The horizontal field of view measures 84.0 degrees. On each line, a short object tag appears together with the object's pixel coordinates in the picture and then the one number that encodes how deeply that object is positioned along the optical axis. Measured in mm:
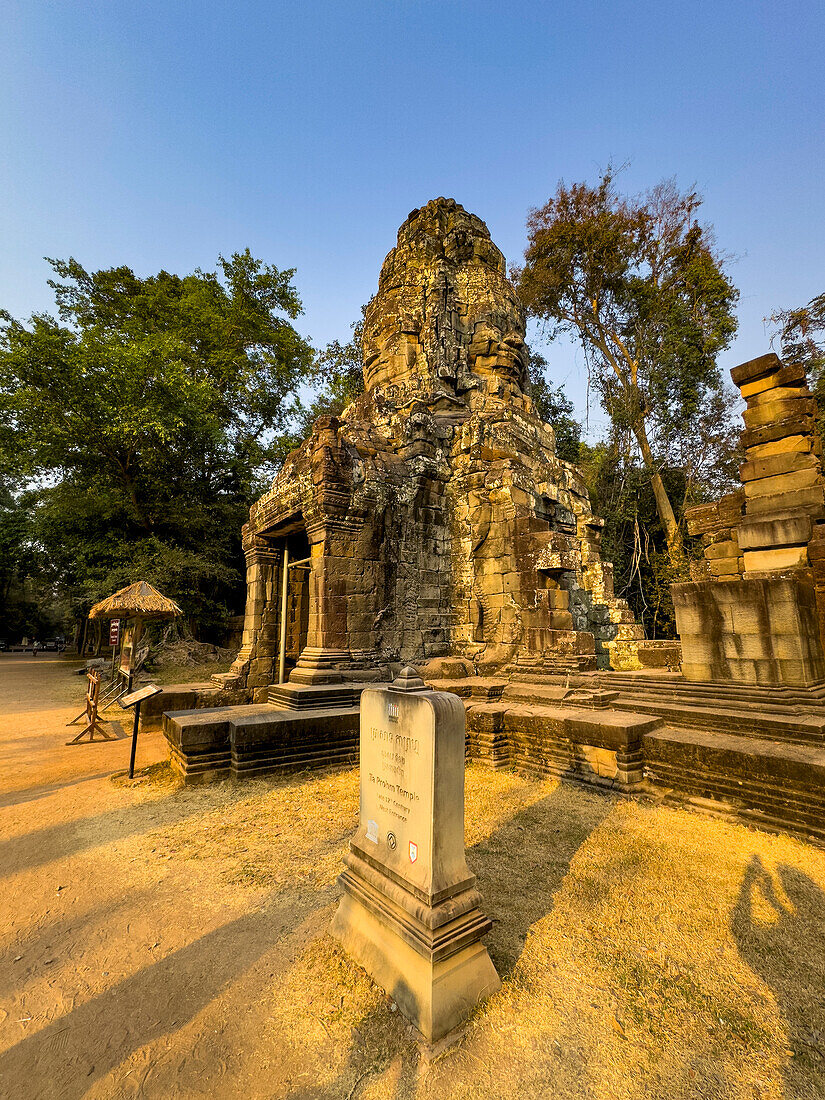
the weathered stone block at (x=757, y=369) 6367
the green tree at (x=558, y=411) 22016
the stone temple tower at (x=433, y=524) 7664
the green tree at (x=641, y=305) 15945
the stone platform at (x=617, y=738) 4086
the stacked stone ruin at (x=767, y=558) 5242
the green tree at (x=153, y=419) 15547
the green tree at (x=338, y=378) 22406
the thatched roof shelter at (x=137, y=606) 9312
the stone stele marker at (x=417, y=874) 2131
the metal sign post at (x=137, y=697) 5422
